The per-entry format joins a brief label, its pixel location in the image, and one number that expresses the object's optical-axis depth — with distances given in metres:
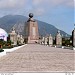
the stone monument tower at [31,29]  150.18
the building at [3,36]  54.17
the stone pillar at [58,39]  65.12
